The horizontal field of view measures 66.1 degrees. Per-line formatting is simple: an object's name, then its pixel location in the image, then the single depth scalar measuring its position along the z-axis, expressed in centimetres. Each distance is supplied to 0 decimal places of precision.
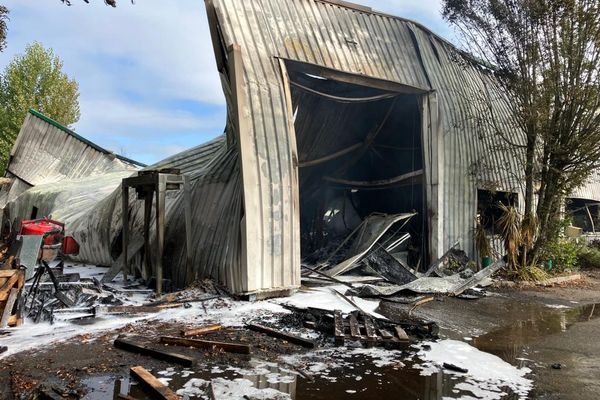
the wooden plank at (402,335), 578
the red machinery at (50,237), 842
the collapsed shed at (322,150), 855
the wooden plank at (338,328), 581
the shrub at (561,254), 1269
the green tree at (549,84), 1137
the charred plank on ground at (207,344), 535
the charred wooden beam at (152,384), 386
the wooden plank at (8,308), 600
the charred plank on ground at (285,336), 567
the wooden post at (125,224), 1009
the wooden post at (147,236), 957
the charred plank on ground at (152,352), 487
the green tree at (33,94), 2950
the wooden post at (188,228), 919
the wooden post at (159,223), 870
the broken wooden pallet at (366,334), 576
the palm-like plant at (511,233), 1162
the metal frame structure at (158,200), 877
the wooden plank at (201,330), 593
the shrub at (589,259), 1493
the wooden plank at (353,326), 593
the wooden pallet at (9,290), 599
